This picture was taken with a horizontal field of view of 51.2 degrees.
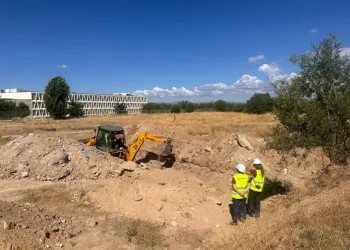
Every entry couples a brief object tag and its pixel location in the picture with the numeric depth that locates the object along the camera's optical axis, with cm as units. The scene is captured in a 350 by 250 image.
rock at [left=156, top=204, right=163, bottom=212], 1077
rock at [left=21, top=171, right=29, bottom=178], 1550
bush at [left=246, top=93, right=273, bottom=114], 7488
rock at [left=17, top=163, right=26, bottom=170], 1594
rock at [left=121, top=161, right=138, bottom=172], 1540
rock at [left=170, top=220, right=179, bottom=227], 992
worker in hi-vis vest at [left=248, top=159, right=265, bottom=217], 961
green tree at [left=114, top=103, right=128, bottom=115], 10012
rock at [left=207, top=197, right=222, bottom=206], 1179
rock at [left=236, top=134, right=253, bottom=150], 1811
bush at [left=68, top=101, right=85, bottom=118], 7506
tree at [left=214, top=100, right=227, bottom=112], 10474
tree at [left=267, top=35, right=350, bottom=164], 1170
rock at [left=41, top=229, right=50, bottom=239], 817
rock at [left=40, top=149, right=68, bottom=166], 1588
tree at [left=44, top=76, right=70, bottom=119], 6925
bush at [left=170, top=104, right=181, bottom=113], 10120
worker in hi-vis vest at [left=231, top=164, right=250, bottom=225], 916
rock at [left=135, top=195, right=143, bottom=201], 1125
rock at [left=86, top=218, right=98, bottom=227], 983
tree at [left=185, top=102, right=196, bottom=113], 10325
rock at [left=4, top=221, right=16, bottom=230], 773
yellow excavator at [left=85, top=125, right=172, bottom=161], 1695
